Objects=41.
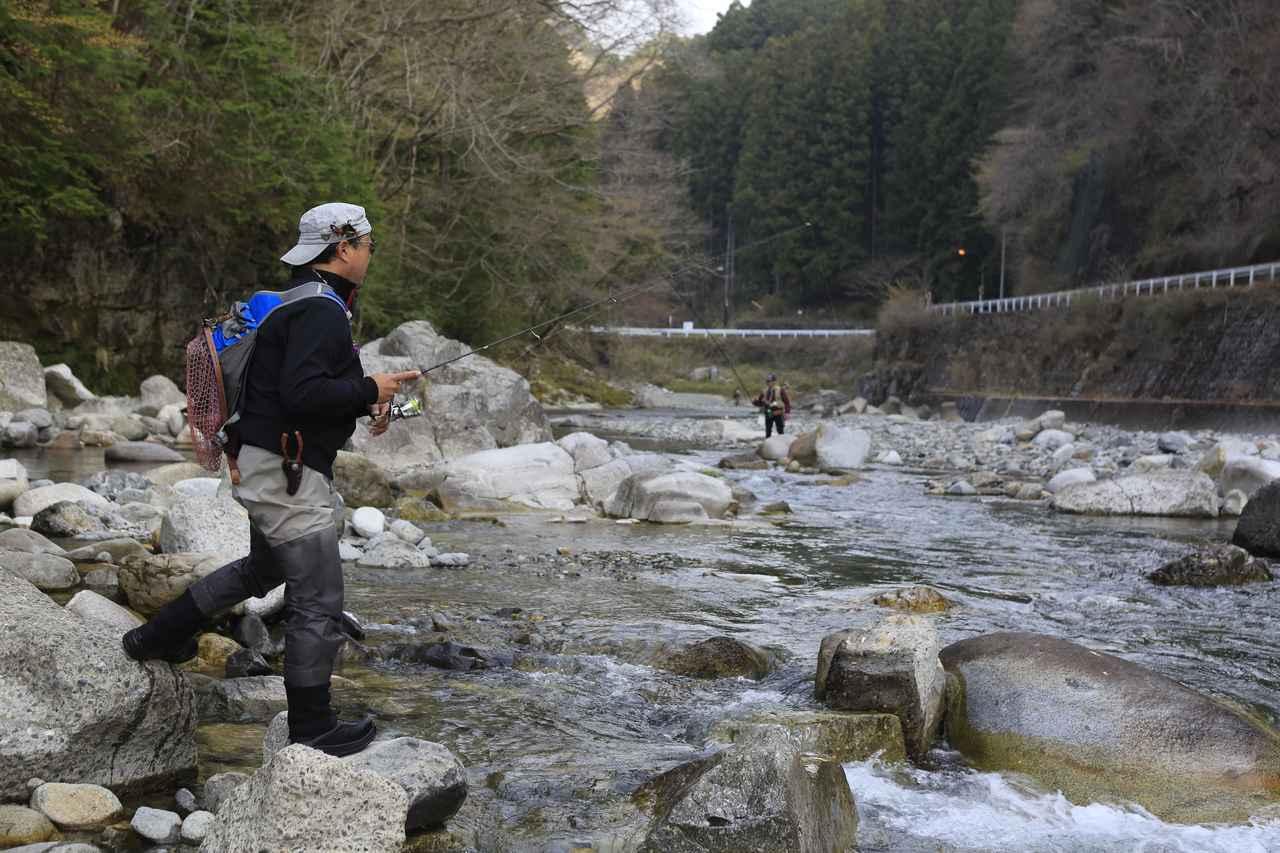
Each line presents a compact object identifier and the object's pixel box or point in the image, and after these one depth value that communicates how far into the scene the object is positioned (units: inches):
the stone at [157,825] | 145.2
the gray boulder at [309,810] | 129.1
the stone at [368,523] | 381.4
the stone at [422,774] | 148.7
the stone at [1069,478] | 581.8
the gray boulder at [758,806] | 148.0
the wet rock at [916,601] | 307.8
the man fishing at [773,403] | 919.0
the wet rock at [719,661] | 235.8
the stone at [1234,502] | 514.6
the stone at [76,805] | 148.6
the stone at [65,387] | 764.6
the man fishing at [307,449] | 145.0
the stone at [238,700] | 191.3
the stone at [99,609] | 215.5
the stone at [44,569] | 260.7
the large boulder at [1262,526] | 402.6
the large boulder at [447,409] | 617.6
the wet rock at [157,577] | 245.1
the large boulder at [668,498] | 482.3
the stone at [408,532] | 384.2
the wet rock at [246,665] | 212.4
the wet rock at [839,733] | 189.8
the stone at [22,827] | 141.8
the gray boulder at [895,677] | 198.8
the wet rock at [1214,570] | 346.3
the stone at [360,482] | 471.2
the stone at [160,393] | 786.8
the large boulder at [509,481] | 499.2
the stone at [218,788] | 154.6
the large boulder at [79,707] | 153.3
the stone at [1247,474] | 533.0
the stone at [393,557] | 346.6
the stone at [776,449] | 794.2
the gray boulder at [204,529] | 281.4
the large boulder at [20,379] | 703.1
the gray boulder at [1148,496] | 515.5
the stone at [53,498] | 370.6
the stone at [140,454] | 559.8
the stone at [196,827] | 144.9
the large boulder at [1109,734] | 184.5
